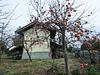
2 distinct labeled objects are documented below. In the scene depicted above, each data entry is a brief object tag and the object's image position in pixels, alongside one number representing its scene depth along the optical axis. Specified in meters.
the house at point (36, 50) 10.83
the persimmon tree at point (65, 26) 2.55
